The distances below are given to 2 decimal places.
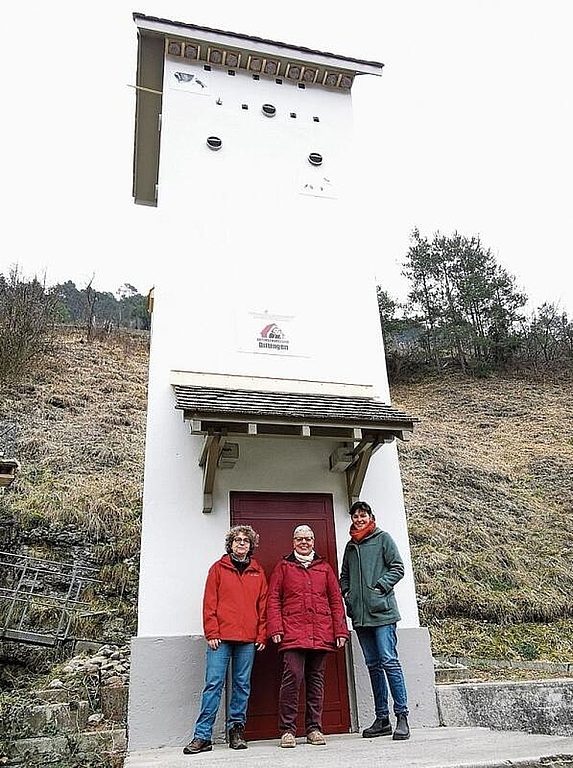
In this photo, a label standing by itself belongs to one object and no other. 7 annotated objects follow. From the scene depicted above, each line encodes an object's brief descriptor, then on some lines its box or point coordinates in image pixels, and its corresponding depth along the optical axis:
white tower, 5.55
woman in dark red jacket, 4.77
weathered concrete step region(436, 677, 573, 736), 5.63
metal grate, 8.50
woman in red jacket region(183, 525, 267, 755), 4.68
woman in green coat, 4.91
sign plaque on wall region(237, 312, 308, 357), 6.95
